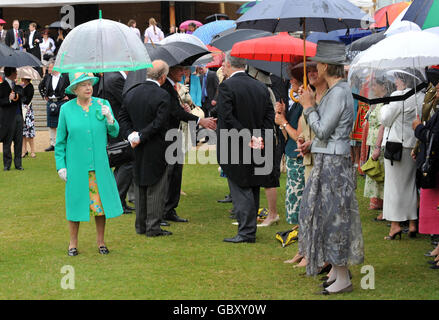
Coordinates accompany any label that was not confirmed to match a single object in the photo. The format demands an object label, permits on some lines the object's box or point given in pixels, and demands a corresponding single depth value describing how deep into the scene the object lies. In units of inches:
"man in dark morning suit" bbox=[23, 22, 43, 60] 1973.7
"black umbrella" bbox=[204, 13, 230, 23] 1839.3
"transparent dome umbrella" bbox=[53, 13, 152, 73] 573.4
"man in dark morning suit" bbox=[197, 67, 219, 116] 1470.2
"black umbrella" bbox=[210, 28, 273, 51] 790.5
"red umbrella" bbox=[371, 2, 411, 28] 1061.8
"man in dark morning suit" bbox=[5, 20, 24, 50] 2069.4
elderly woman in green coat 582.2
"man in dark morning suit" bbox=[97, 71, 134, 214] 783.7
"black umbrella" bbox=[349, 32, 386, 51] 865.5
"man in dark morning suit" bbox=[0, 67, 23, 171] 1130.5
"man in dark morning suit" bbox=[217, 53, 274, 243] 636.7
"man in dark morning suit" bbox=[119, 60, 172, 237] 666.2
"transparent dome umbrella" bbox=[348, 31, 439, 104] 542.6
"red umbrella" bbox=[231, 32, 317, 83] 631.2
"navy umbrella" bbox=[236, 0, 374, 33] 525.3
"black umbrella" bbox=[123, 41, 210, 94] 727.7
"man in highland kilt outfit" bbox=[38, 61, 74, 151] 1296.8
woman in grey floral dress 472.4
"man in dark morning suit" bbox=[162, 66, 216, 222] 733.3
